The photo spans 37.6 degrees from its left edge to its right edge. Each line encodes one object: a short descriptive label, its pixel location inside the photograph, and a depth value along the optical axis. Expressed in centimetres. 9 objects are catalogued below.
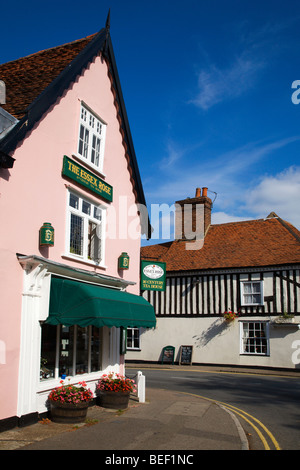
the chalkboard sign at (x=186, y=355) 2617
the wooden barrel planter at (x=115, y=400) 1143
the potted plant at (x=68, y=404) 938
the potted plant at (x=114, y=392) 1144
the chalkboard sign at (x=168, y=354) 2680
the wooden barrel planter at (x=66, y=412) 937
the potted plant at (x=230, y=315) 2509
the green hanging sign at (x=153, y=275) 1547
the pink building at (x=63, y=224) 901
